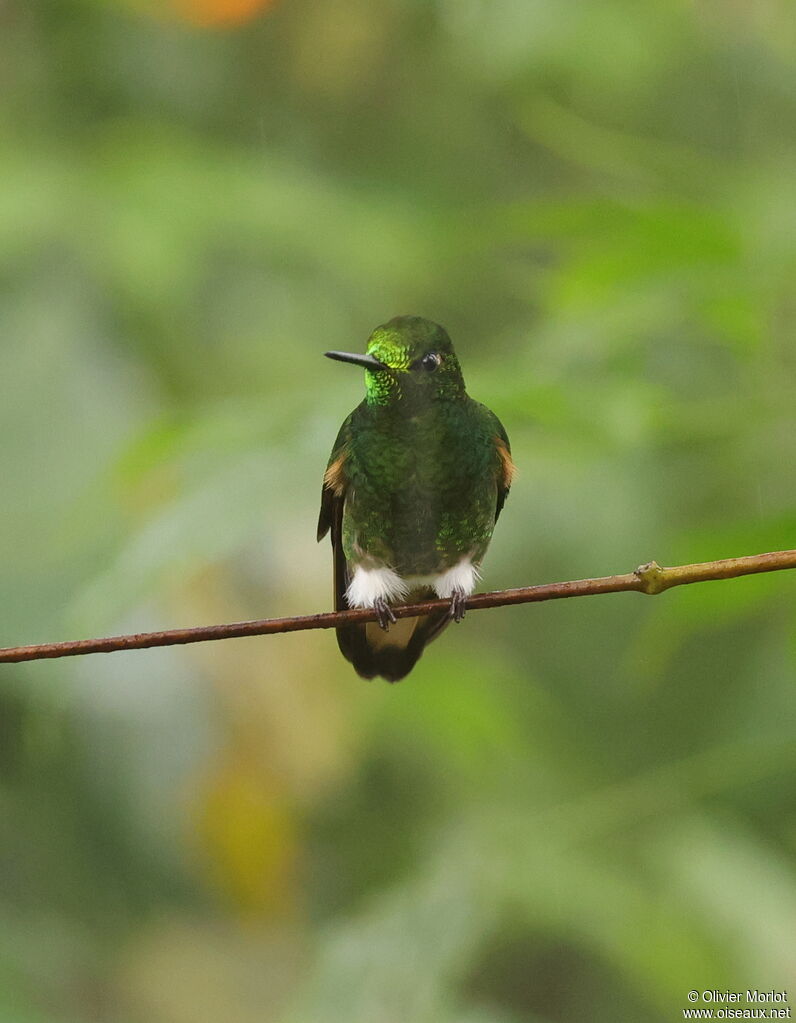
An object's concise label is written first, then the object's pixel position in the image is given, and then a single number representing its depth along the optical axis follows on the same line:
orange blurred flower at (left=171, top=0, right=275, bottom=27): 6.00
